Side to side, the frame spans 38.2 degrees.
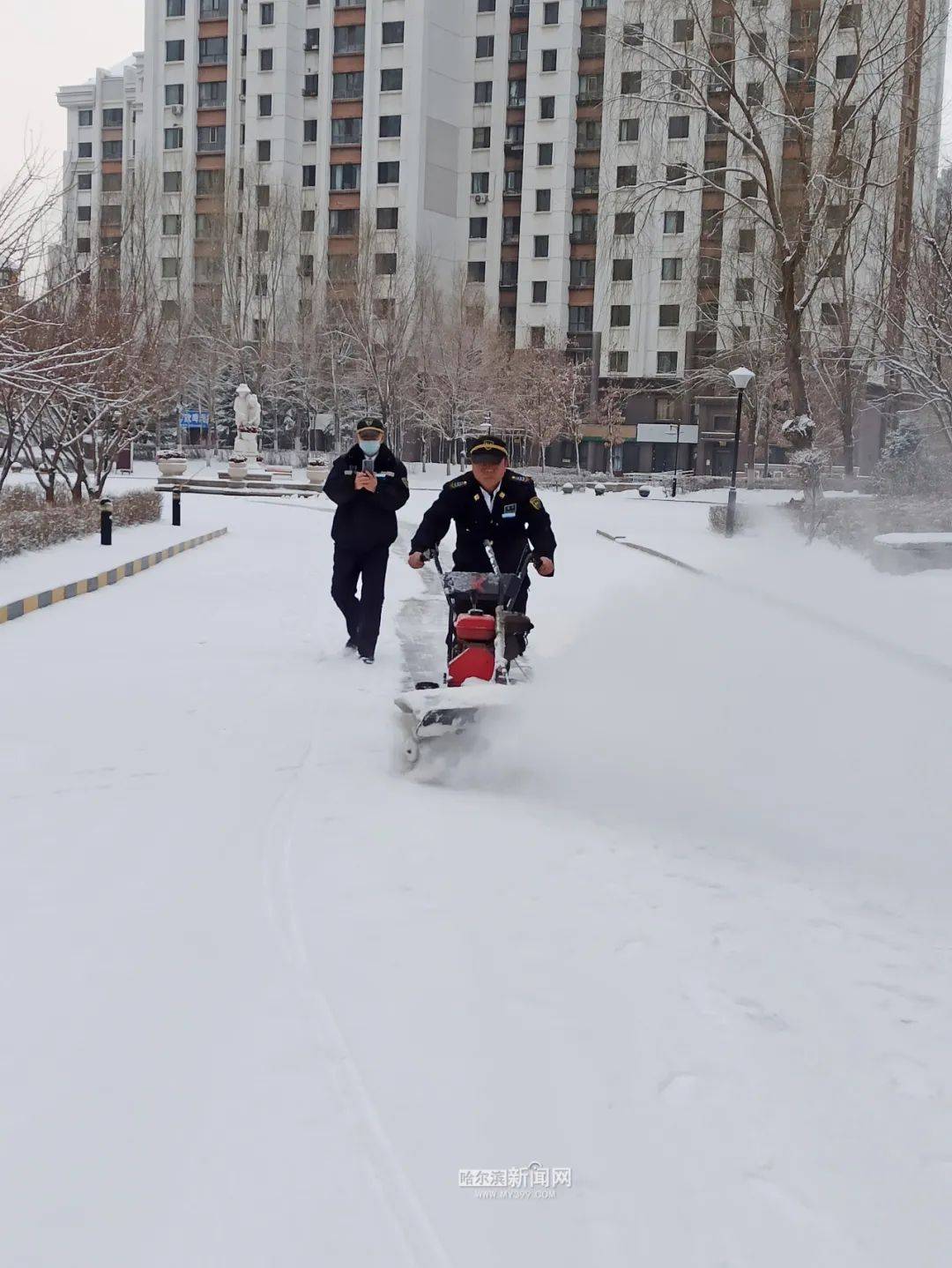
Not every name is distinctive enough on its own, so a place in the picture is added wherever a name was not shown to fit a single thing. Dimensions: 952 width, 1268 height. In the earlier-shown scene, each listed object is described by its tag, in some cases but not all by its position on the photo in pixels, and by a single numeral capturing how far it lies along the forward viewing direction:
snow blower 6.08
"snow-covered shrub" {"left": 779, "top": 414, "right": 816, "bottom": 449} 25.41
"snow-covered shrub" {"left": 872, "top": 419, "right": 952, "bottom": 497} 27.27
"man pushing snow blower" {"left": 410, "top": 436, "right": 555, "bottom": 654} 7.12
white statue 47.09
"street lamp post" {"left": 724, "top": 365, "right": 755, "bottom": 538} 26.41
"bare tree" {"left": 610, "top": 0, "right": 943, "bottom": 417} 23.17
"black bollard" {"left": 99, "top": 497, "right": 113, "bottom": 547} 19.27
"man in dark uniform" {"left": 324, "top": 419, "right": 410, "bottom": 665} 9.55
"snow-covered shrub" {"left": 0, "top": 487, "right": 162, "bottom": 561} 16.80
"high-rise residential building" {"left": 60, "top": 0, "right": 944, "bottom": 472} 70.06
